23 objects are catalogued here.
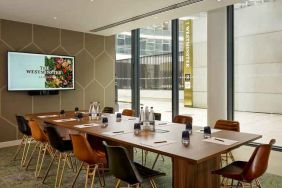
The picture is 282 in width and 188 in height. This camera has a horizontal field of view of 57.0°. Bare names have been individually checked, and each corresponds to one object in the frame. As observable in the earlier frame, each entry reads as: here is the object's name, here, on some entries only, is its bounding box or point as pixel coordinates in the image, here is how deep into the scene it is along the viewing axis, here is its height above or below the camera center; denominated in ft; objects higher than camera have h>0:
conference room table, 7.54 -1.74
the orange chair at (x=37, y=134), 12.84 -2.18
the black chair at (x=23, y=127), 14.68 -2.12
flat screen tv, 19.04 +1.46
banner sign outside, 22.67 +2.56
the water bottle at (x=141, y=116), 11.92 -1.18
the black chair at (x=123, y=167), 7.54 -2.29
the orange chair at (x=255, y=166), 7.75 -2.31
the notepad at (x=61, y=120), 13.99 -1.61
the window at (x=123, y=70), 27.32 +2.17
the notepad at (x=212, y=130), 10.77 -1.69
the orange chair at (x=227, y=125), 11.73 -1.61
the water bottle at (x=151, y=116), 11.73 -1.16
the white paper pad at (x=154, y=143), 8.22 -1.72
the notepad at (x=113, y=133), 10.05 -1.68
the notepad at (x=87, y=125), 11.98 -1.64
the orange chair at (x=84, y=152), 9.32 -2.25
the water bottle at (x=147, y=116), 11.69 -1.16
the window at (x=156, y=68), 24.34 +2.20
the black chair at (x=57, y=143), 11.25 -2.36
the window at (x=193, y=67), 21.81 +2.00
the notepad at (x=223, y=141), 8.54 -1.72
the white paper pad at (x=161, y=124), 12.38 -1.64
